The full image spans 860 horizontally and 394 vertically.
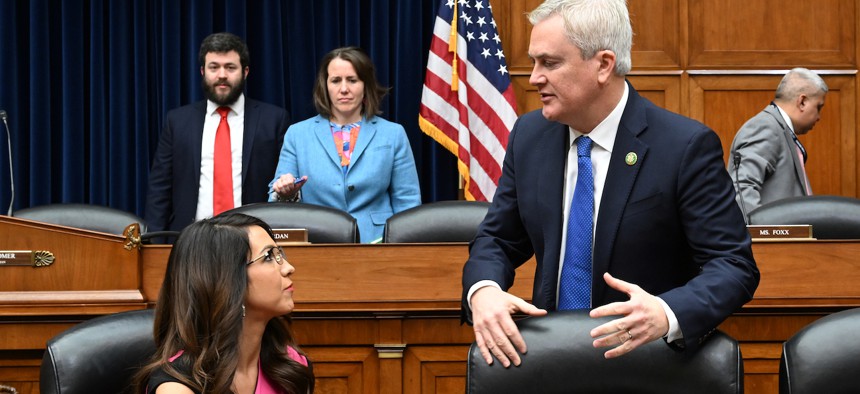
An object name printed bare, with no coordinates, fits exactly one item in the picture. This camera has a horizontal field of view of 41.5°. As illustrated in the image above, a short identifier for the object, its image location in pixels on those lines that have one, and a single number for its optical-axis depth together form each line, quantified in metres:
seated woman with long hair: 2.42
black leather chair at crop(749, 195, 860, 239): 4.38
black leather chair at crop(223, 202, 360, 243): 4.20
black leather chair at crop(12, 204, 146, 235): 4.72
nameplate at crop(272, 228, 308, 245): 3.89
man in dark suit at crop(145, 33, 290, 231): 5.59
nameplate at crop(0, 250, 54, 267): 3.62
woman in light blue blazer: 5.21
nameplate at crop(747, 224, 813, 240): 3.95
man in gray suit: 5.55
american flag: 6.30
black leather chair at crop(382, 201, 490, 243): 4.31
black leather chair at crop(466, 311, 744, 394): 2.09
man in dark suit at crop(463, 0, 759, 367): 2.30
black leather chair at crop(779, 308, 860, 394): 2.11
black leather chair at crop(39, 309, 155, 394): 2.43
